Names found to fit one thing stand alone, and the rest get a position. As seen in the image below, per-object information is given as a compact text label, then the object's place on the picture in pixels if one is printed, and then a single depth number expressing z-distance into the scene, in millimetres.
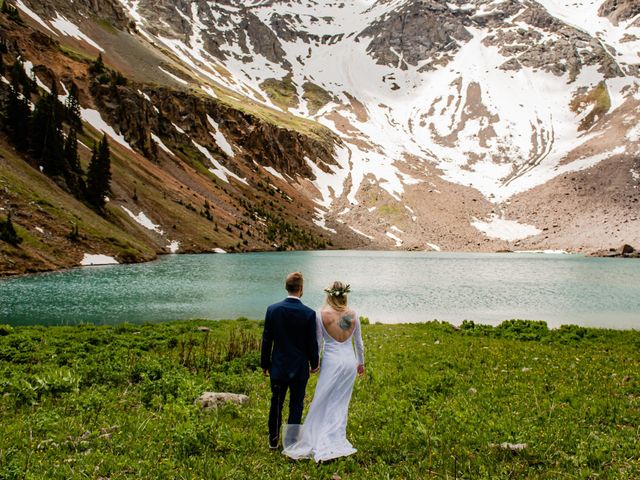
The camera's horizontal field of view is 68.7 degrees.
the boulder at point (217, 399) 11234
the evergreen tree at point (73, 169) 78750
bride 8648
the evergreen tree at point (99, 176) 80312
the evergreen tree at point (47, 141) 75875
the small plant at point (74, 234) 62750
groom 8852
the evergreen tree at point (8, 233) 50881
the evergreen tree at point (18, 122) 76125
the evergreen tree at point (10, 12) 118625
